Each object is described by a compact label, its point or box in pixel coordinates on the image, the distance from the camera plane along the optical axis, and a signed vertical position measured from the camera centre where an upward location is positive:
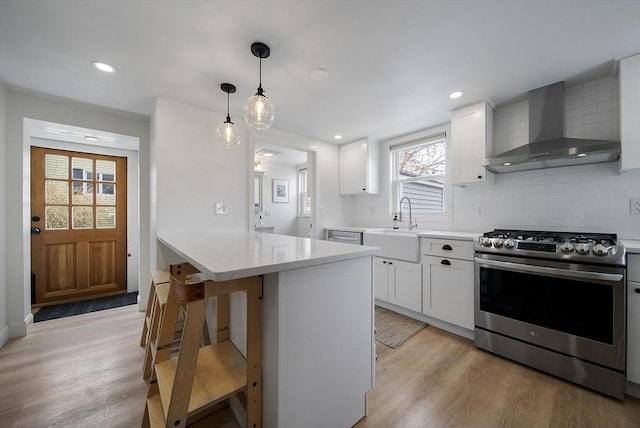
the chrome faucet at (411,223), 3.37 -0.13
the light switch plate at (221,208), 2.83 +0.06
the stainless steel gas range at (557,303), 1.61 -0.65
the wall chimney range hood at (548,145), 1.94 +0.55
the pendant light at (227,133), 2.15 +0.69
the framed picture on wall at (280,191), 5.48 +0.50
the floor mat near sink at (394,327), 2.34 -1.16
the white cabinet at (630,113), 1.80 +0.73
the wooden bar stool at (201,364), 0.97 -0.74
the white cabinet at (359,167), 3.74 +0.72
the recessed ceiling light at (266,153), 4.71 +1.16
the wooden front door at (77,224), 3.13 -0.15
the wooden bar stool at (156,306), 1.51 -0.65
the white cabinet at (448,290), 2.32 -0.74
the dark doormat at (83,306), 2.88 -1.15
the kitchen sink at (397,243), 2.73 -0.34
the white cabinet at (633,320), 1.58 -0.67
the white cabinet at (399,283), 2.72 -0.78
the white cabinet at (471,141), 2.54 +0.75
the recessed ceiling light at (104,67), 1.92 +1.14
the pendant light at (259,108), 1.66 +0.70
